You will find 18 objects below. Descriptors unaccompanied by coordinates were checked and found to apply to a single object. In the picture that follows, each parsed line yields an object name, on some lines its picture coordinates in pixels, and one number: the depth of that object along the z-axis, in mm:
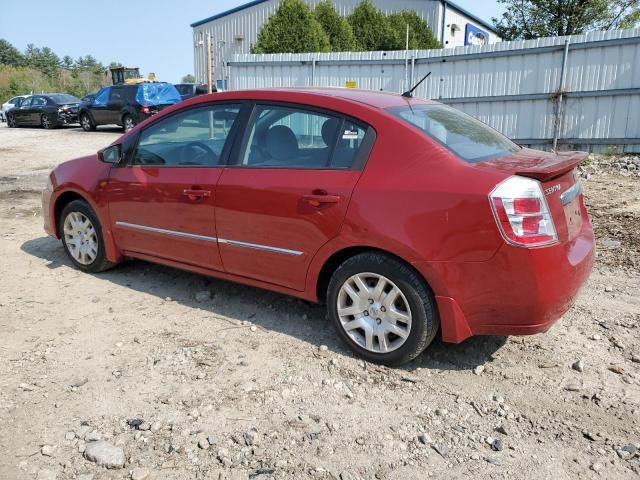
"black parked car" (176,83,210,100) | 24981
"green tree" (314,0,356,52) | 25984
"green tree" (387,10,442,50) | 27328
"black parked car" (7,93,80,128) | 24969
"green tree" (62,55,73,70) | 133875
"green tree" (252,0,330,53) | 21844
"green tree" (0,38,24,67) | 101312
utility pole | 10938
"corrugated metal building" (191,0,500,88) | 34312
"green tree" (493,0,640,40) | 20953
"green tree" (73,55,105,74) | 130750
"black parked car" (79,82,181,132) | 20953
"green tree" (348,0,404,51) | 27297
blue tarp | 20922
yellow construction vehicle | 38281
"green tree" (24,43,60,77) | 97462
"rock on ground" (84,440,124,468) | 2615
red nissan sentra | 3025
